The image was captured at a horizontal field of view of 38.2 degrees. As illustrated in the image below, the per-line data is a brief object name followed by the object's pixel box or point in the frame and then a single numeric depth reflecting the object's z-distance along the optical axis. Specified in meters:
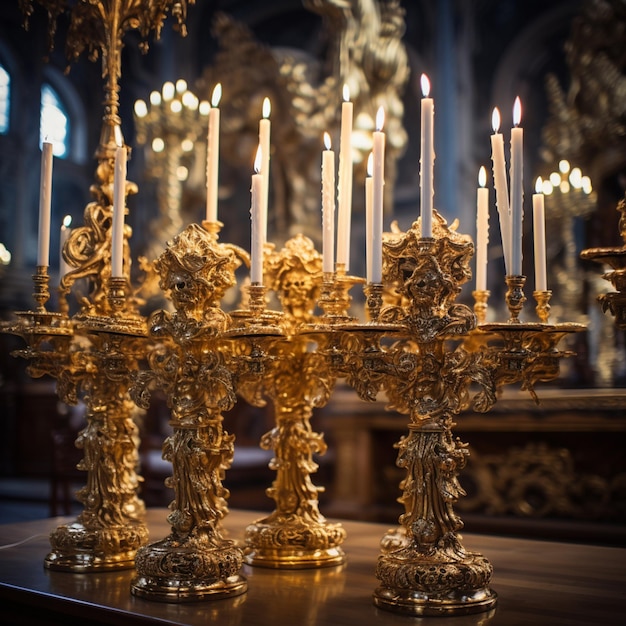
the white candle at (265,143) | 1.98
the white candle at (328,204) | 1.91
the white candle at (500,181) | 1.82
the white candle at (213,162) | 2.00
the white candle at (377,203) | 1.71
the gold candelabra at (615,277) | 1.69
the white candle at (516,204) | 1.71
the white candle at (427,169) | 1.67
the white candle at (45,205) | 2.10
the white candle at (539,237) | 1.82
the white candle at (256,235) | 1.79
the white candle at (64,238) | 2.33
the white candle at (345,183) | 1.93
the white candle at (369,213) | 1.75
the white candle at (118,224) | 2.00
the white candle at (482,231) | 2.06
